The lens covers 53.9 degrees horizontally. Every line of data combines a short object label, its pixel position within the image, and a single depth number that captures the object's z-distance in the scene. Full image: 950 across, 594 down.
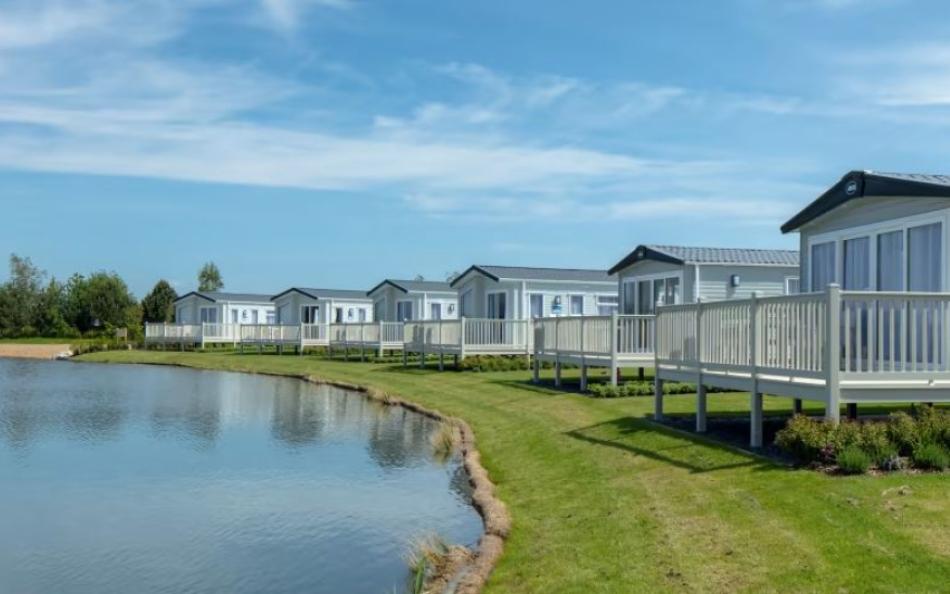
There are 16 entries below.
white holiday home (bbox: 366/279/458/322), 45.41
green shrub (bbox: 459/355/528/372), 29.55
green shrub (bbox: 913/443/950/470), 9.49
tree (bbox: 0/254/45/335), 81.00
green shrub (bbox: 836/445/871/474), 9.48
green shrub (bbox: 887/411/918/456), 9.84
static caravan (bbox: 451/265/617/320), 35.06
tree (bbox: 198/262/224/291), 96.38
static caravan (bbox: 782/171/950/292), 13.48
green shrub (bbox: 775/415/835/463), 9.98
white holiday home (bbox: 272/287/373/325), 53.12
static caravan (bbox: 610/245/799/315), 25.22
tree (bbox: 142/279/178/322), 74.94
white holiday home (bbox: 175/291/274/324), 59.78
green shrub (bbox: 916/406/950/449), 9.83
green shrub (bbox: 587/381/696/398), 19.02
